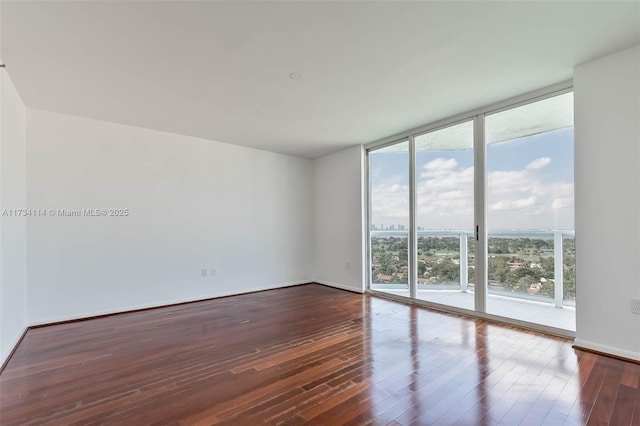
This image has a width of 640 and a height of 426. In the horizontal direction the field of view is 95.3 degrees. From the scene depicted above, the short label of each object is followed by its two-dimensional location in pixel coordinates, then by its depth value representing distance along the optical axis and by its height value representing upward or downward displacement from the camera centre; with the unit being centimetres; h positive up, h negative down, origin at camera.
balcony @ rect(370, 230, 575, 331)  310 -74
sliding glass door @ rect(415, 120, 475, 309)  381 -3
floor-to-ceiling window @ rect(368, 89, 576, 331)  312 +0
